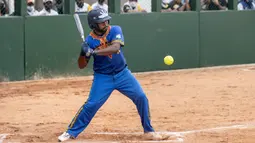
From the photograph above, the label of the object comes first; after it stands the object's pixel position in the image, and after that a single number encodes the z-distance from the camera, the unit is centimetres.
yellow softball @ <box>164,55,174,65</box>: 1252
